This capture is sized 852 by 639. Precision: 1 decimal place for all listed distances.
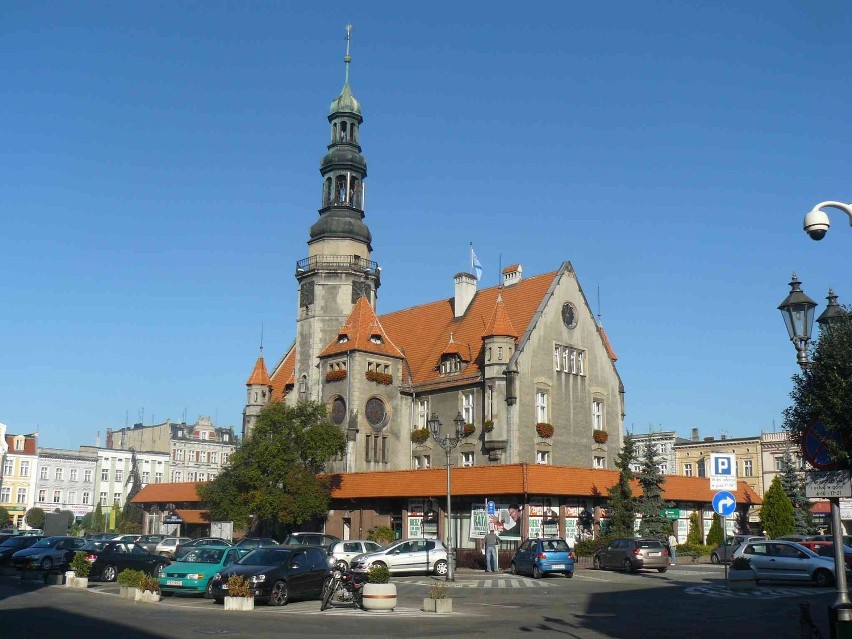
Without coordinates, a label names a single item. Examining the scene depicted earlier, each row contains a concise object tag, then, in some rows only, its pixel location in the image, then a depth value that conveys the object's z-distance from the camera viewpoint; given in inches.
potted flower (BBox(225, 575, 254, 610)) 887.1
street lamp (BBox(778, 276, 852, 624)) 567.8
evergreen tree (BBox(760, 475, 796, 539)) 2279.8
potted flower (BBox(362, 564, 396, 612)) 867.4
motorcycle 895.7
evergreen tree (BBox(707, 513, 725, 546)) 2196.6
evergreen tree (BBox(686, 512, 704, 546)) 2191.2
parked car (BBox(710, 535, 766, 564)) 1839.2
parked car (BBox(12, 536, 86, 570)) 1333.7
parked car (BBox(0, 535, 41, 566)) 1501.0
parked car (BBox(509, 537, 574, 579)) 1398.9
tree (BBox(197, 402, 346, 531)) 1930.4
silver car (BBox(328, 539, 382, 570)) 1404.4
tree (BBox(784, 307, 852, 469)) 569.0
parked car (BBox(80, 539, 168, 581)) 1268.5
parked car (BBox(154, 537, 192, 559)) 1811.0
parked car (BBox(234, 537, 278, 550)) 1573.3
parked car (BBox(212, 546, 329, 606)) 944.3
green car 1020.5
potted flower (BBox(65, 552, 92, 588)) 1146.0
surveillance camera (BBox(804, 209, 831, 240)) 514.3
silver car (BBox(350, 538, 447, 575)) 1344.7
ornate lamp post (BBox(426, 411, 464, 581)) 1284.4
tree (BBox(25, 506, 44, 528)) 3654.0
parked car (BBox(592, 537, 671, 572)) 1510.8
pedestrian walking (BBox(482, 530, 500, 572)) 1520.7
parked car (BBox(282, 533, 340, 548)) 1615.4
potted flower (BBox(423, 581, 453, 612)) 858.8
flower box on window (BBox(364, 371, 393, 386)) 2285.9
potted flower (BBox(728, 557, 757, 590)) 1143.6
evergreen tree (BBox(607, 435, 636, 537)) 1836.9
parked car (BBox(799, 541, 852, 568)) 1417.3
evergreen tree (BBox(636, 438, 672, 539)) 1936.5
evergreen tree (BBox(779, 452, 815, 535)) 2329.0
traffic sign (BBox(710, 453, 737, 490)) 930.1
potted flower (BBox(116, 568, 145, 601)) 967.6
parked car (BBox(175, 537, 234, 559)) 1612.3
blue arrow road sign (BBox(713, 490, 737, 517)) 947.3
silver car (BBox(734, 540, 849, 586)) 1262.3
